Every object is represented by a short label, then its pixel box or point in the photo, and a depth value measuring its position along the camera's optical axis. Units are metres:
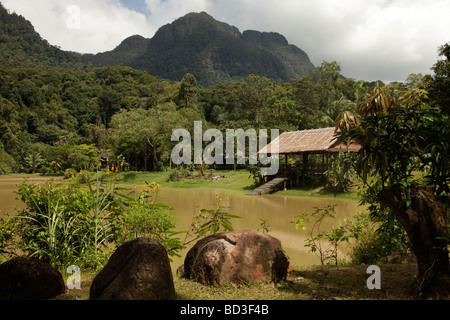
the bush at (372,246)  4.47
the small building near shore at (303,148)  16.28
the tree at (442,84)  12.94
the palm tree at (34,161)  37.00
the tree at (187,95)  42.38
